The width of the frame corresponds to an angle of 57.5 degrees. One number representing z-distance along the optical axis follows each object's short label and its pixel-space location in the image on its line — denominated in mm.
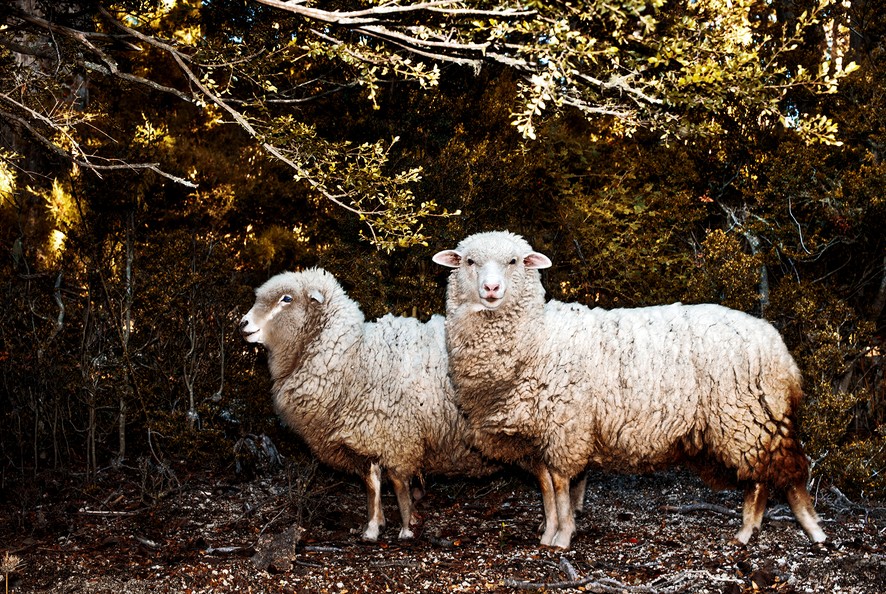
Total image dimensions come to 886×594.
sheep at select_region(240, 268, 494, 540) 5680
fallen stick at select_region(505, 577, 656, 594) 4508
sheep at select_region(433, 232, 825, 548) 5020
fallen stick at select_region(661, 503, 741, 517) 6016
